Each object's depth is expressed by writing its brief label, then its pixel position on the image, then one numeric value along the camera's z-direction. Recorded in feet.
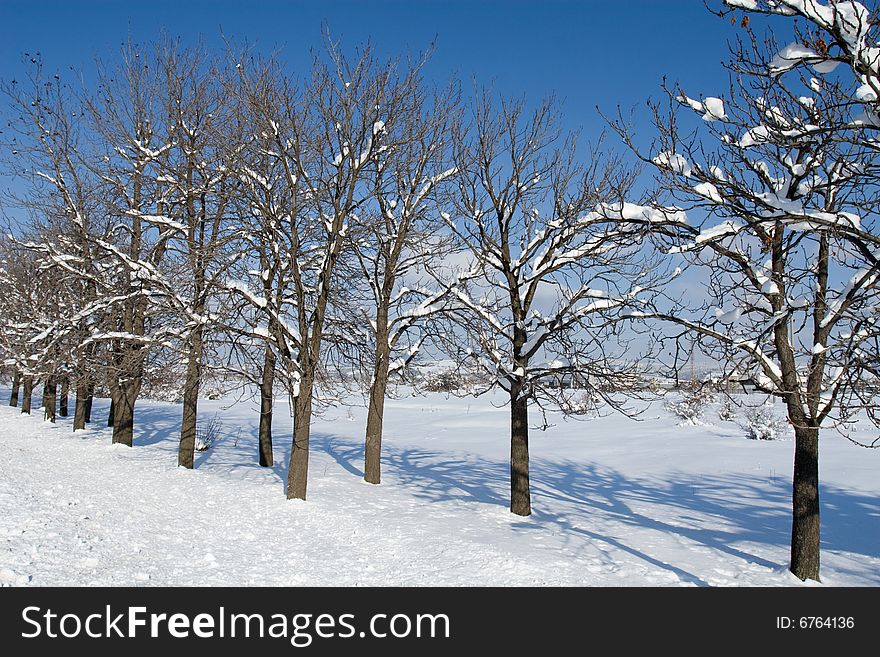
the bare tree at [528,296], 31.96
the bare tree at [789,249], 17.93
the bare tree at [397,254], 40.98
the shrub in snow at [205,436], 57.99
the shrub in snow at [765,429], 78.74
